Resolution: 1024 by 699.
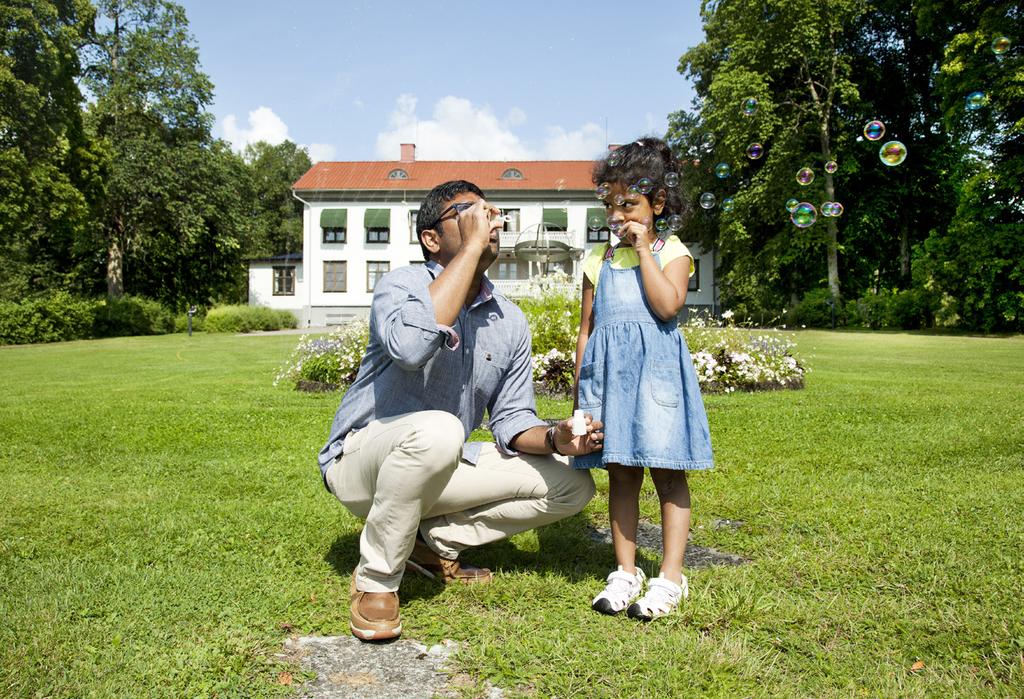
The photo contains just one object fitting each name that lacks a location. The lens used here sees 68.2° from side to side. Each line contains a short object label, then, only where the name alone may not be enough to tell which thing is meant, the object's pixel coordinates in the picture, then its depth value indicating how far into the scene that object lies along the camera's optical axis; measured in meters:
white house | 37.31
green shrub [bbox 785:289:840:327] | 26.58
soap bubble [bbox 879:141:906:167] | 5.07
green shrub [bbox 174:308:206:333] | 29.59
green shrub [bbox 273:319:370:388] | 9.29
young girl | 2.58
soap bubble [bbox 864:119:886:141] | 5.30
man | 2.42
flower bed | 8.33
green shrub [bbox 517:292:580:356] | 8.59
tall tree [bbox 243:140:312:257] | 51.47
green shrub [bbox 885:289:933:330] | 22.77
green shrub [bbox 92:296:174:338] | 26.02
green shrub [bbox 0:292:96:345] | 22.11
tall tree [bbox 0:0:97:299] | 20.88
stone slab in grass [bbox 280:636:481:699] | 2.06
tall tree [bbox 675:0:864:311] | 25.69
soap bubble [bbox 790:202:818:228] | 5.02
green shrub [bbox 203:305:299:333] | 28.52
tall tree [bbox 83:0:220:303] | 29.69
